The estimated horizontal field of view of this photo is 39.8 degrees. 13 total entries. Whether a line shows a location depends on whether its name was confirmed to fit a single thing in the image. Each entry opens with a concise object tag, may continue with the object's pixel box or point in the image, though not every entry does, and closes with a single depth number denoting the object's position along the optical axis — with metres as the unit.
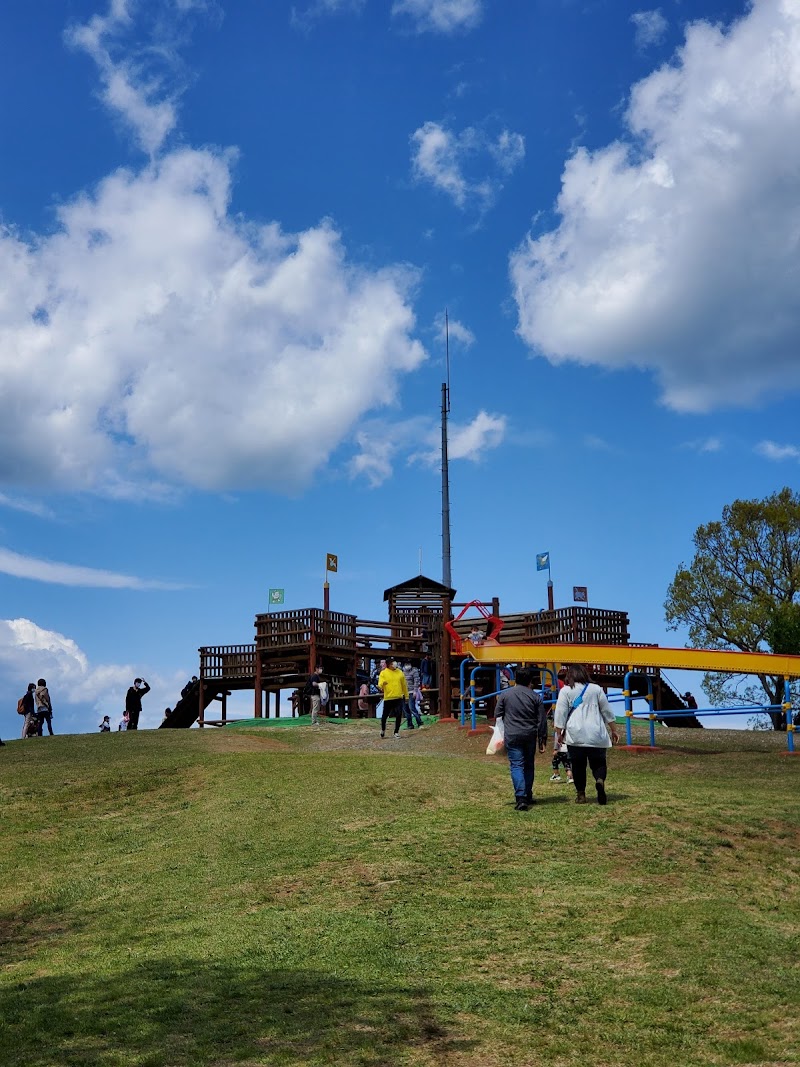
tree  43.12
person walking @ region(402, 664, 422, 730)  28.59
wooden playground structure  40.22
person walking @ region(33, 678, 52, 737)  32.16
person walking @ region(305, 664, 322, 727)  32.94
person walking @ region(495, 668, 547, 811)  14.02
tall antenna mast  55.09
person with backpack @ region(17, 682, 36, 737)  32.25
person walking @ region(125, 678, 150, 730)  35.12
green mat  32.53
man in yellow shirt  25.22
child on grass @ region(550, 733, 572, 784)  17.05
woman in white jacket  13.78
